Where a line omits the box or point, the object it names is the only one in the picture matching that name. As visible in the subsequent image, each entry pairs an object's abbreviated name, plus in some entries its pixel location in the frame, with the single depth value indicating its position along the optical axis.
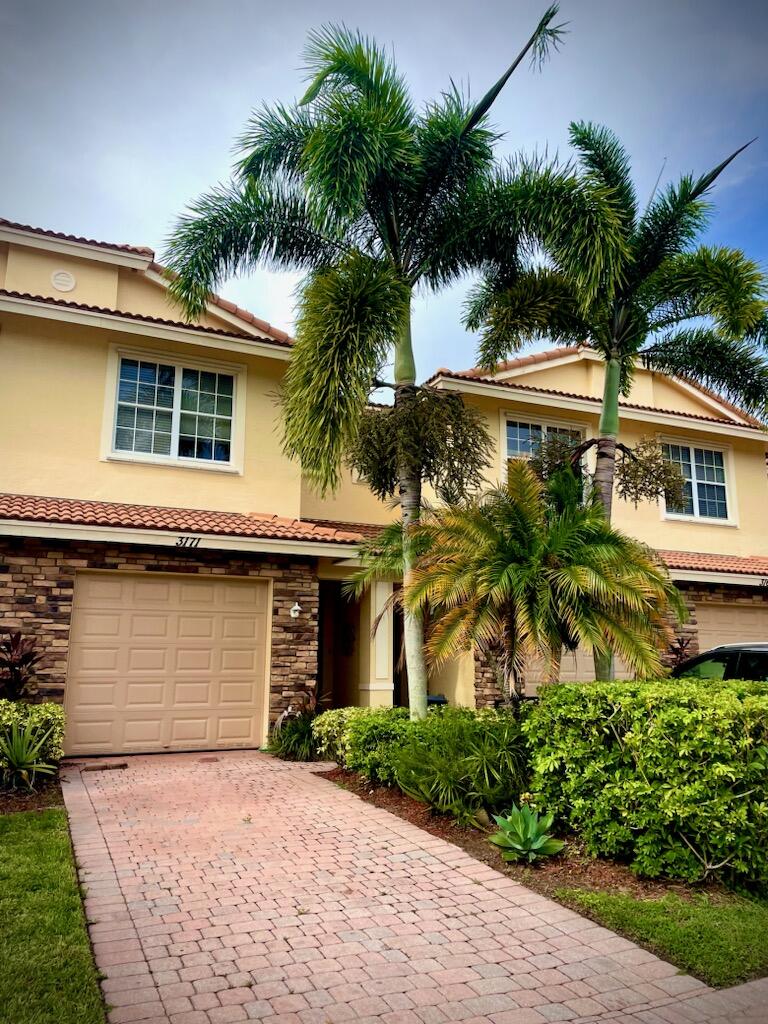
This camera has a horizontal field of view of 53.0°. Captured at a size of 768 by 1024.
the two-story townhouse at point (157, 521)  10.84
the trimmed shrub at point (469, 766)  7.26
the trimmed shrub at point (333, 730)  10.53
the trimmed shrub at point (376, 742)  8.77
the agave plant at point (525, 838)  6.29
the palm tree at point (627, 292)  10.48
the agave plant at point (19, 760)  8.66
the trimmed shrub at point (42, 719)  9.06
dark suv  9.34
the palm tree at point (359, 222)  8.92
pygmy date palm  7.44
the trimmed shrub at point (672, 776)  5.48
